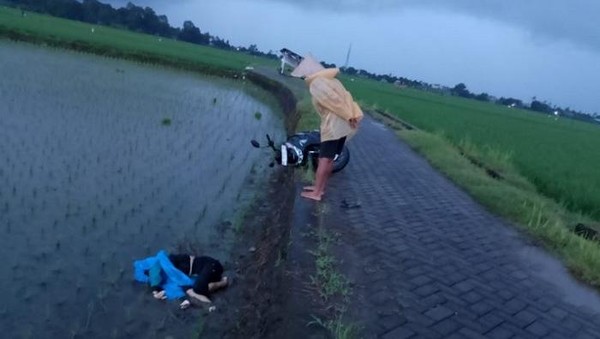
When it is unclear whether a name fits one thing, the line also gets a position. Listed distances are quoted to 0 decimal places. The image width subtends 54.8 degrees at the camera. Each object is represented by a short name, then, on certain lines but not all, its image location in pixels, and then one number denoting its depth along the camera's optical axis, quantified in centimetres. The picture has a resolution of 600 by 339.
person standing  608
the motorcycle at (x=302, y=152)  752
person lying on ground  455
